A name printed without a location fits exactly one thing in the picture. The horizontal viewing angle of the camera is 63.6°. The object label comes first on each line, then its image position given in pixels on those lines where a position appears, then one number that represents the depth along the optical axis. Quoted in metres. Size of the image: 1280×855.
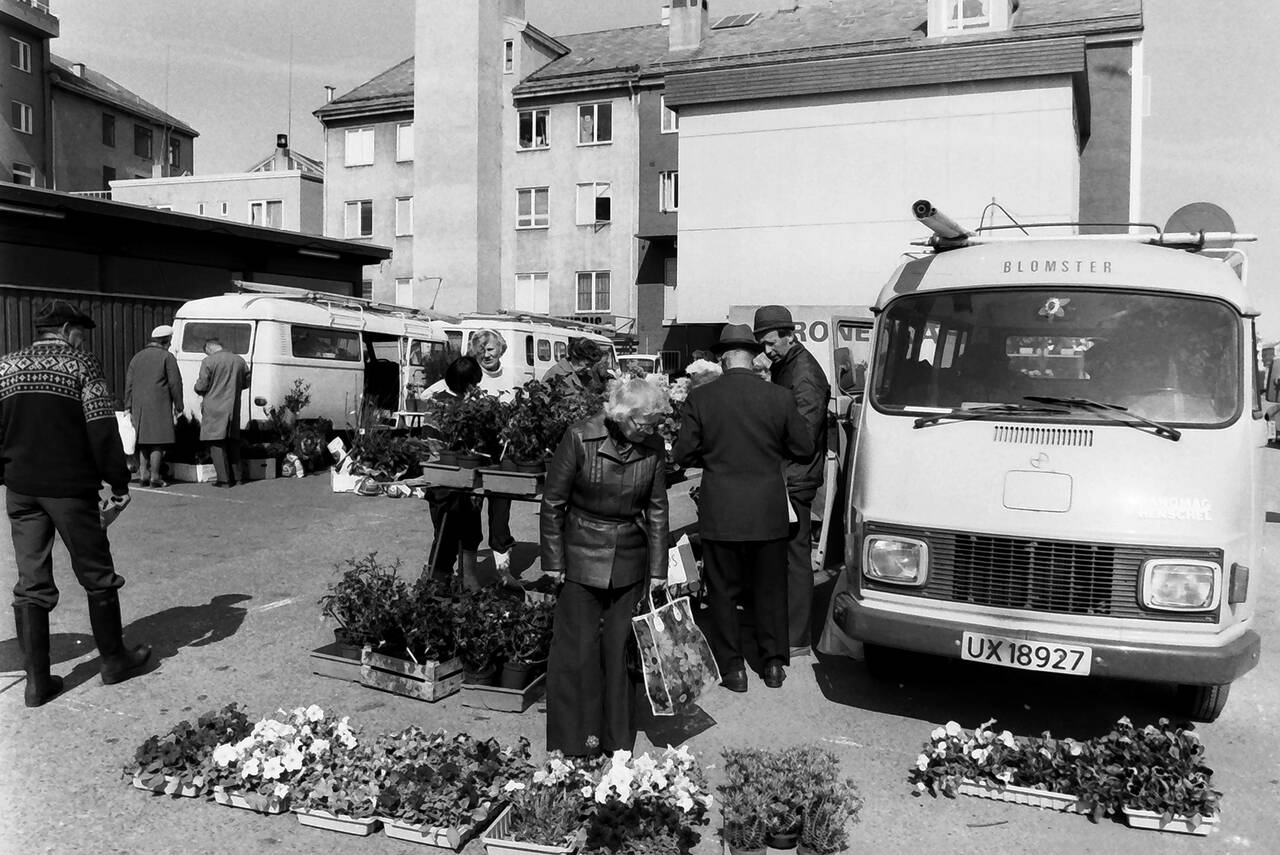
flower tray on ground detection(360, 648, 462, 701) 5.76
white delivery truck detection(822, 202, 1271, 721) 4.89
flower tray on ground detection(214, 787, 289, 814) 4.35
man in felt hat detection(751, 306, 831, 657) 6.80
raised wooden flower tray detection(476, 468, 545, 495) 6.35
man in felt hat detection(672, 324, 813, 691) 5.98
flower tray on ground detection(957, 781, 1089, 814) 4.52
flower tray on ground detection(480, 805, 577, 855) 3.85
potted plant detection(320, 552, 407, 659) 5.99
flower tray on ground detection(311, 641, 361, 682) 6.09
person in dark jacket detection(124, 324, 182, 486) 13.08
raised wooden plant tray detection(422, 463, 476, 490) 6.49
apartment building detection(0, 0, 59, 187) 36.84
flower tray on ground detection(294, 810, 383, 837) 4.19
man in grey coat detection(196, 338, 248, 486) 13.59
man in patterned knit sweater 5.50
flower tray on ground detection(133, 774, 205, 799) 4.48
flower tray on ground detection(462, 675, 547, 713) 5.64
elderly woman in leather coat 4.72
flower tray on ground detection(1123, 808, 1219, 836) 4.32
